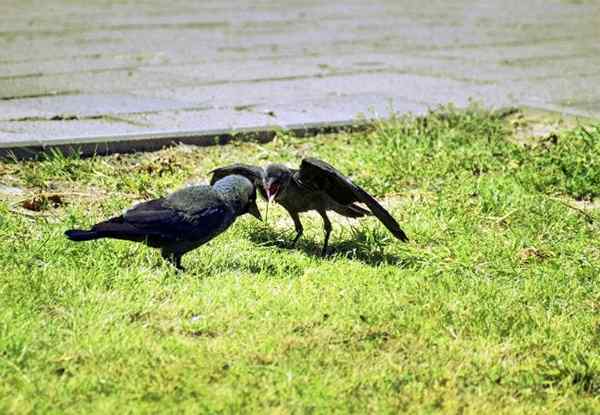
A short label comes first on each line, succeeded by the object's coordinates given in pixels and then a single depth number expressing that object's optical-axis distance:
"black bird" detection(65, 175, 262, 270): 8.60
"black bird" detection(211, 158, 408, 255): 10.01
